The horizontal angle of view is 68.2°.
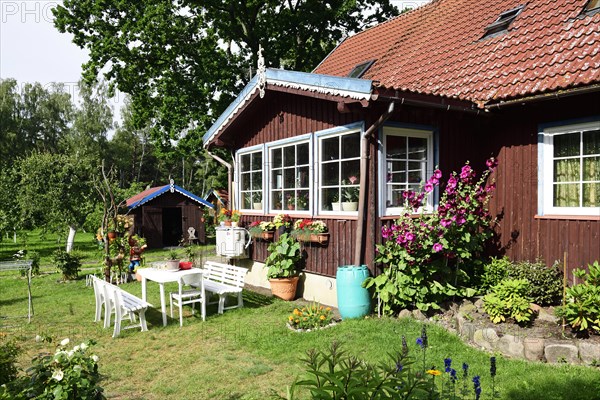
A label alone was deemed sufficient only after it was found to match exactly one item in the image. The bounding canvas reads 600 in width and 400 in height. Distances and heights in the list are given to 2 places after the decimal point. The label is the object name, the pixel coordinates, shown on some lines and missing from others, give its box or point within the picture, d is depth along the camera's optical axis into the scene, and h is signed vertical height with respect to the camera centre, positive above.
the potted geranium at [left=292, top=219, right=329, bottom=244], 7.93 -0.73
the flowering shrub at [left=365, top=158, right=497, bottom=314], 6.45 -0.87
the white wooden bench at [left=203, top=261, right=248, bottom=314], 7.83 -1.69
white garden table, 7.16 -1.37
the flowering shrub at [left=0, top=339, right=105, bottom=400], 3.24 -1.41
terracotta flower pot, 8.49 -1.84
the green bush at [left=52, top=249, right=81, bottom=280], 12.53 -2.01
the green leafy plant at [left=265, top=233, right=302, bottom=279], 8.45 -1.29
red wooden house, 6.44 +0.98
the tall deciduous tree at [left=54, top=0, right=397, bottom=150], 18.22 +6.37
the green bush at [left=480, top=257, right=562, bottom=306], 6.13 -1.28
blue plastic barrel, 6.79 -1.58
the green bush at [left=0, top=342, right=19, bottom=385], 3.80 -1.48
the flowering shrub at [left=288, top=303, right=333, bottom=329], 6.55 -1.90
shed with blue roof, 23.51 -1.22
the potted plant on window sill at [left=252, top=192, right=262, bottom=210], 10.34 -0.22
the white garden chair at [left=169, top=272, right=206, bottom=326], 7.38 -1.55
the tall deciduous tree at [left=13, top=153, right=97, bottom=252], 19.45 +0.00
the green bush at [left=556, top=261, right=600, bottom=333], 4.92 -1.32
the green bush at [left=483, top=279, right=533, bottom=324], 5.51 -1.44
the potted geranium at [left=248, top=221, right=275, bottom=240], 9.38 -0.82
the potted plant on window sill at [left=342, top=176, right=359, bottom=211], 7.56 -0.07
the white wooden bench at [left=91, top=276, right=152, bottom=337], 6.68 -1.73
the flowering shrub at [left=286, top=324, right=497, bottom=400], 2.19 -1.00
